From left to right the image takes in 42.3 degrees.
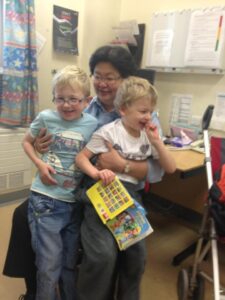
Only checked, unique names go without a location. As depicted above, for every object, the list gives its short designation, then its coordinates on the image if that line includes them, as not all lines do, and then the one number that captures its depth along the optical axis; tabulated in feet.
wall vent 8.11
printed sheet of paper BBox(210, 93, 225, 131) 7.72
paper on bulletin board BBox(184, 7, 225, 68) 7.35
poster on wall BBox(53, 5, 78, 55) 8.80
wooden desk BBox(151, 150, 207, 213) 6.10
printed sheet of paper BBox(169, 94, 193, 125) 8.51
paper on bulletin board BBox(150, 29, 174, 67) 8.41
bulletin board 7.41
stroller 4.64
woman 3.74
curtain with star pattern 7.54
